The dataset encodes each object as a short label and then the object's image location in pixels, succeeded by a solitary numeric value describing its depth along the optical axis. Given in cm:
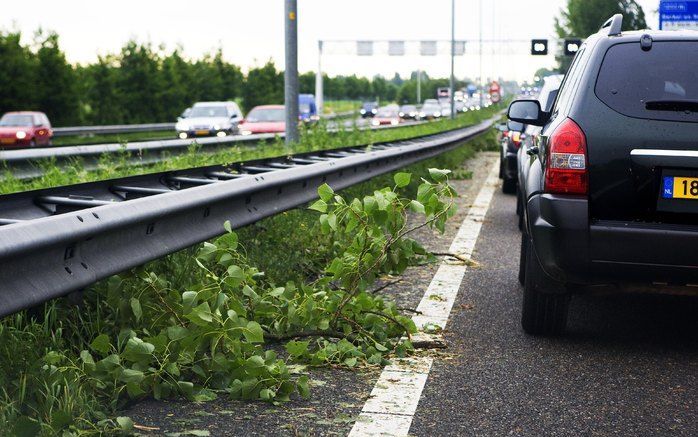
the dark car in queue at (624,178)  522
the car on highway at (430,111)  9106
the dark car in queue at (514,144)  1188
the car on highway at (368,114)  8806
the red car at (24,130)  3750
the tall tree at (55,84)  5103
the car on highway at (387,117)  7265
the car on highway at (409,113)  9019
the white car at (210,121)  3556
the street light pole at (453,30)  4209
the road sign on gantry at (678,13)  3788
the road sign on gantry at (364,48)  11062
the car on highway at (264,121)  3531
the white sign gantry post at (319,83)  9562
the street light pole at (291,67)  1463
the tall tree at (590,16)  10238
